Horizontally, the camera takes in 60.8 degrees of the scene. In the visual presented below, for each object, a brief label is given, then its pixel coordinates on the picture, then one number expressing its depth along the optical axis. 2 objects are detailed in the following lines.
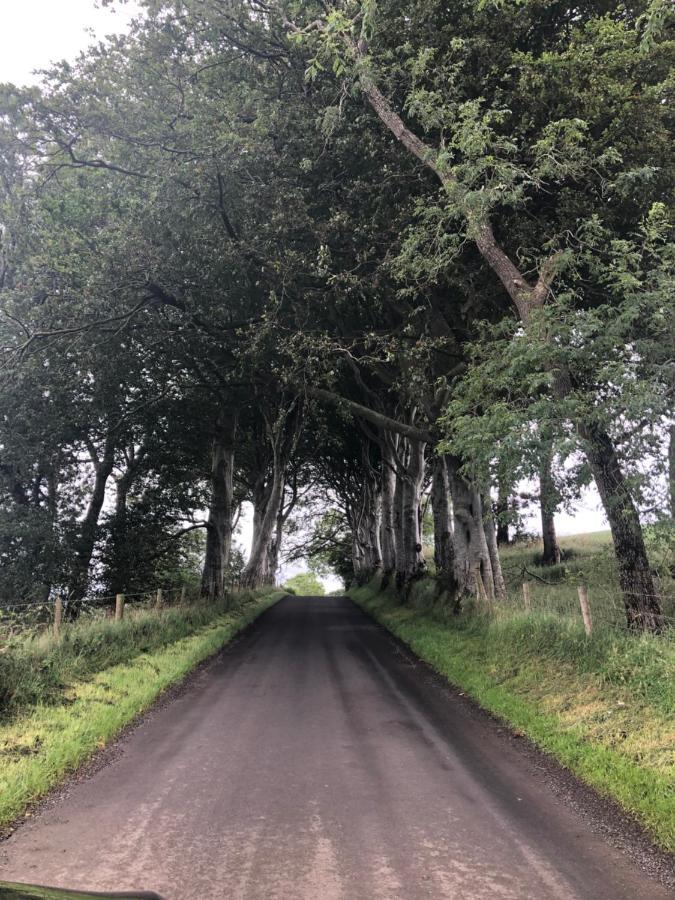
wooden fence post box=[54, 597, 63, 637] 10.23
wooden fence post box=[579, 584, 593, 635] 8.88
